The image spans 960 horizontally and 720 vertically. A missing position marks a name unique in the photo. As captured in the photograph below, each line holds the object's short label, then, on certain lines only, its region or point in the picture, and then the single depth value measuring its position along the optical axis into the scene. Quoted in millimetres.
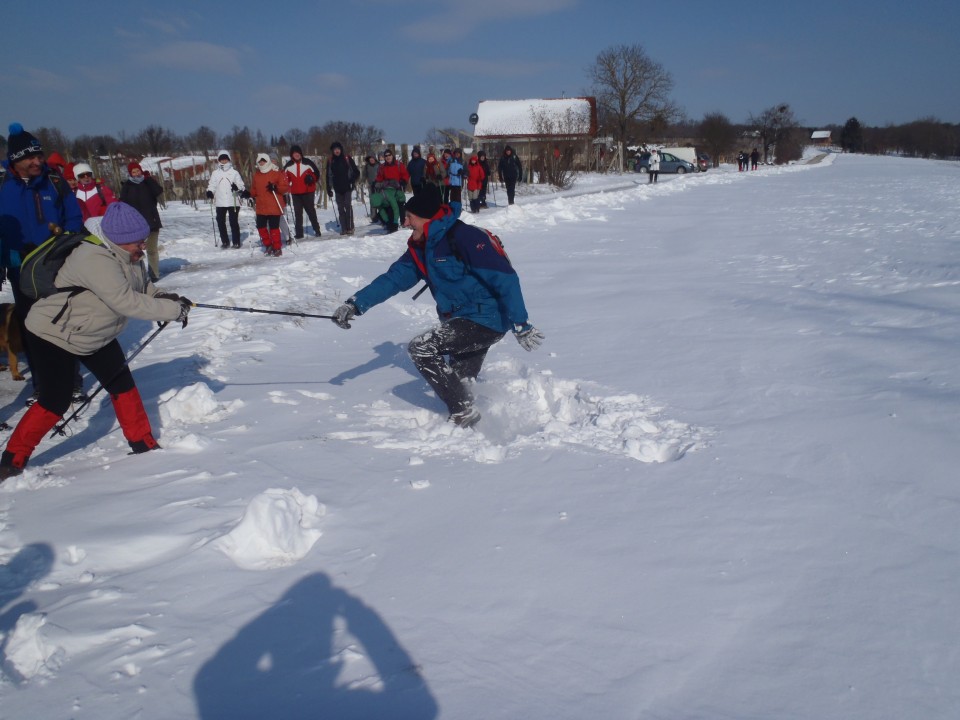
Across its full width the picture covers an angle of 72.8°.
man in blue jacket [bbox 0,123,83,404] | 5004
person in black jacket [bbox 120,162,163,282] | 8961
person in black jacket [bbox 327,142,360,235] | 11977
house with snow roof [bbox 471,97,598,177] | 45906
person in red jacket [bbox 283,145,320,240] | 11375
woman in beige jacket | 3590
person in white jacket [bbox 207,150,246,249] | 10945
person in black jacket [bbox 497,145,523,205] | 17578
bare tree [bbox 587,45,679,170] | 51688
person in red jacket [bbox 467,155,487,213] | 16469
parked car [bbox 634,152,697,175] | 39875
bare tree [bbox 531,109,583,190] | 28469
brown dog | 5637
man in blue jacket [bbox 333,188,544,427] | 3971
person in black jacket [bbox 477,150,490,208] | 16952
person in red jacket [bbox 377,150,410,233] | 12815
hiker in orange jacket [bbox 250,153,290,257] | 10430
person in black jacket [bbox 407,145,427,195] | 14323
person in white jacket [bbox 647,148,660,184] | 28155
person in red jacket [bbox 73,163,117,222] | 8141
